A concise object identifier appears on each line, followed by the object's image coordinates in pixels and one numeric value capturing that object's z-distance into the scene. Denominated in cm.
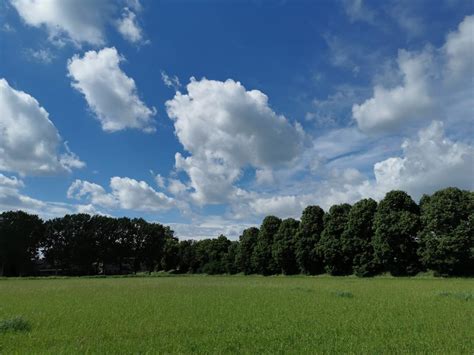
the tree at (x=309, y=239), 7625
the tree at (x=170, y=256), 13071
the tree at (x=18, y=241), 10362
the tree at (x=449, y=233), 5206
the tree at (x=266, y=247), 8844
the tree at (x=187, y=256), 12075
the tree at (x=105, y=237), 11838
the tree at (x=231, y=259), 10200
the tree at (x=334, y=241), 6981
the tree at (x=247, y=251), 9550
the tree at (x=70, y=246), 11300
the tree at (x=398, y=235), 5941
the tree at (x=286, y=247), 8200
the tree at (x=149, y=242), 12450
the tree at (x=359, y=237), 6462
